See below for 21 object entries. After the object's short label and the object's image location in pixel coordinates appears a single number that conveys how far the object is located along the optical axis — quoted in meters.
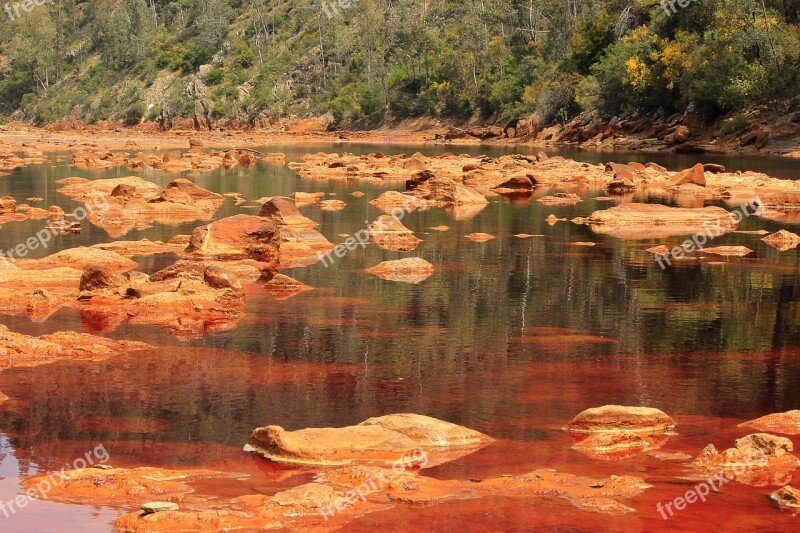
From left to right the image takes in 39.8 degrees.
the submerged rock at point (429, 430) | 9.82
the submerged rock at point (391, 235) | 23.51
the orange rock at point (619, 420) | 10.32
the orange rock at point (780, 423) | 10.38
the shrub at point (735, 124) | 59.69
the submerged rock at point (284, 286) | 17.73
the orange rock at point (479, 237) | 24.75
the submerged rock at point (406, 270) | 19.38
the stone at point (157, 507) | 7.84
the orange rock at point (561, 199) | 34.53
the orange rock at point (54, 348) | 12.81
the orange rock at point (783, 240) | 23.64
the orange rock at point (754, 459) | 9.15
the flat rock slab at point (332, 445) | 9.34
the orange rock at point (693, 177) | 38.25
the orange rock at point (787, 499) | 8.27
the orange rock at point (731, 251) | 22.39
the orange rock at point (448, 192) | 34.12
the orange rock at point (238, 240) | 21.03
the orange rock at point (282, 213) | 24.83
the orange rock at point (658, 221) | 27.02
